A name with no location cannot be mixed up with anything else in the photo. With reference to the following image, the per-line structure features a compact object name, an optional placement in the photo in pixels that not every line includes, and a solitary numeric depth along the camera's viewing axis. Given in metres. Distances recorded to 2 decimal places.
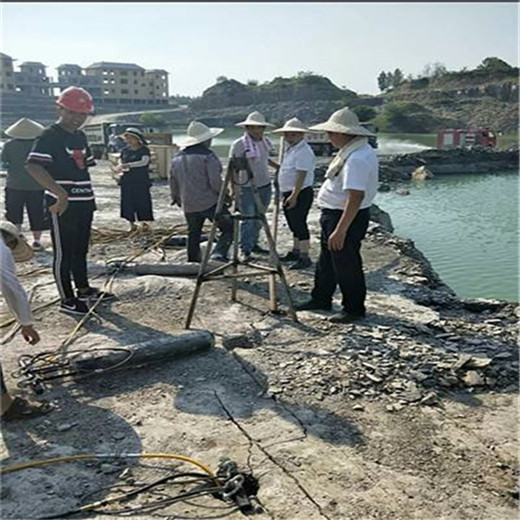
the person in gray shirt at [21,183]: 6.59
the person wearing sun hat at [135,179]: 7.36
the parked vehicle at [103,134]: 20.97
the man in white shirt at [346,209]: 4.15
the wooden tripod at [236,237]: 4.43
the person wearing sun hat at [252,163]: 6.00
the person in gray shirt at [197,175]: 5.35
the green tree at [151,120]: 57.41
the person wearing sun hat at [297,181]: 5.81
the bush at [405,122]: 57.41
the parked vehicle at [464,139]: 34.91
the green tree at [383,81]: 98.69
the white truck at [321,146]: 28.05
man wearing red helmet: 4.30
